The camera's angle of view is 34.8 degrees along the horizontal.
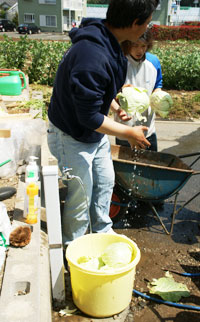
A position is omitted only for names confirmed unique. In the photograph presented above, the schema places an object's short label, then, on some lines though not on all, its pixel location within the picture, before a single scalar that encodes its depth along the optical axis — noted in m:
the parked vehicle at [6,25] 44.88
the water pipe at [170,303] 2.59
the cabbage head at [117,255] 2.35
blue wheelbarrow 3.19
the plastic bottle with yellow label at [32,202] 2.66
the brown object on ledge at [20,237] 2.44
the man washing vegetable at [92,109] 2.11
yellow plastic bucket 2.22
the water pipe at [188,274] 2.97
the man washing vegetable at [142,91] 3.25
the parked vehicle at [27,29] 40.78
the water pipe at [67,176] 2.42
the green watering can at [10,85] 6.07
